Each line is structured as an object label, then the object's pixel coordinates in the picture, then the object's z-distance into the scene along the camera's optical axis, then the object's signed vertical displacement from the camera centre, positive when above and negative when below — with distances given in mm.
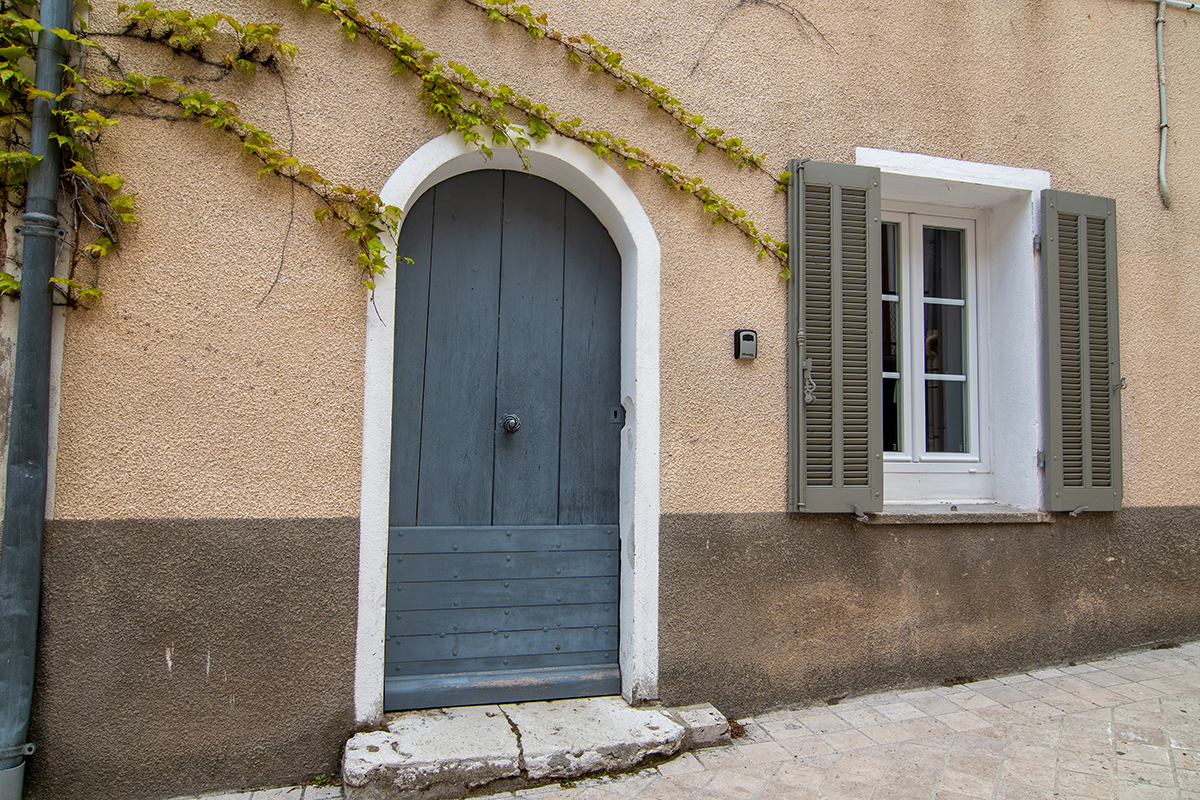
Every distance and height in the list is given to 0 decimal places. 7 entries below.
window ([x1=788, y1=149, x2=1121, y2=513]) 3400 +565
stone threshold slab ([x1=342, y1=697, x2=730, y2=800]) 2510 -1152
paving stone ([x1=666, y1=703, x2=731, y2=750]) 2918 -1174
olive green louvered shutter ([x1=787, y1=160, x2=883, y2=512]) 3350 +489
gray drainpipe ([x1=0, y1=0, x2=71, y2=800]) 2324 -25
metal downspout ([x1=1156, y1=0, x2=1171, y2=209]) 4070 +1848
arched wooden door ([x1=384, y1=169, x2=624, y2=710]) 3066 -47
